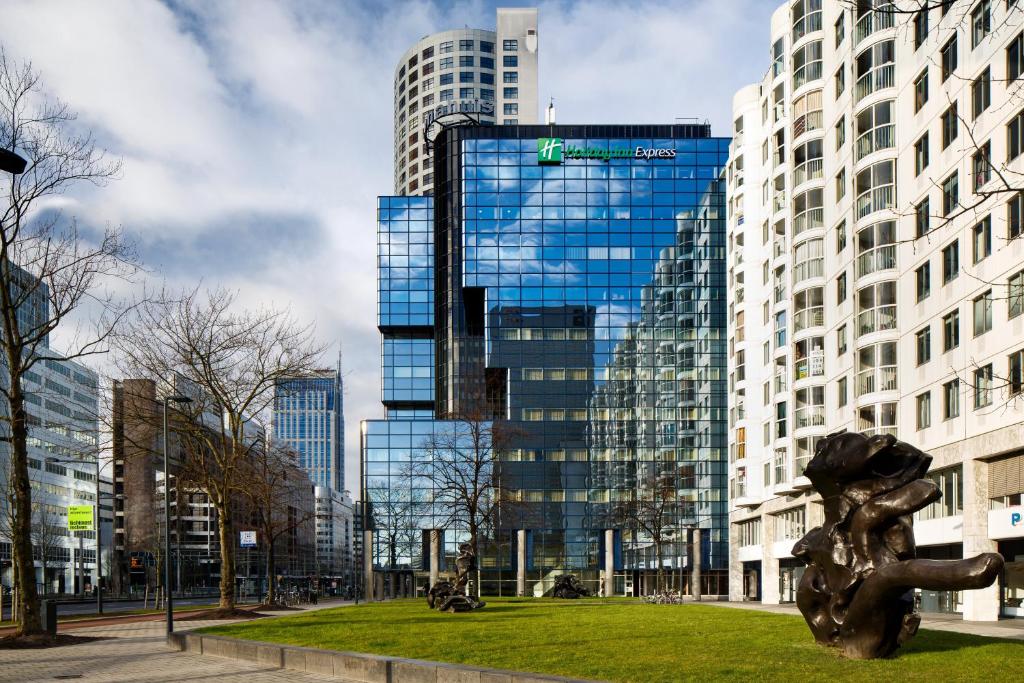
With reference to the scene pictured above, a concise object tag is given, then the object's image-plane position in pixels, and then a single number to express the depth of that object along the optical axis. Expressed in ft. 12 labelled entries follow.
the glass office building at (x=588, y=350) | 337.31
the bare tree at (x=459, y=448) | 245.65
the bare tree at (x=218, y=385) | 144.66
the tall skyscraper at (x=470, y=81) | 480.23
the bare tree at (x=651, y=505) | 287.69
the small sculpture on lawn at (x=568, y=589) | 255.50
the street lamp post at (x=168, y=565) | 101.01
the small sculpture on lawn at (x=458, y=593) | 132.87
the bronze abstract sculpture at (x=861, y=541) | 57.62
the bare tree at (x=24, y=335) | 92.43
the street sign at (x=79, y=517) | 178.81
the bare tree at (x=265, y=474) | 149.59
